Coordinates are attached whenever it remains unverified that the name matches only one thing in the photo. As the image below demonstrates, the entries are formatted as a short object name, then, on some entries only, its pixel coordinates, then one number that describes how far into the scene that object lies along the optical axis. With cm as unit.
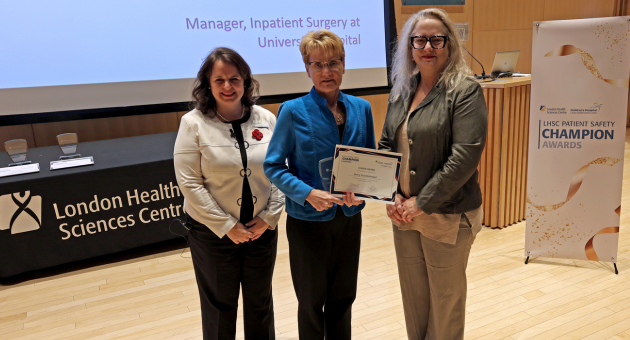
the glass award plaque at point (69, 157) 318
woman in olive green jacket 152
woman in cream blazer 170
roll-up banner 271
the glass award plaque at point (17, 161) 305
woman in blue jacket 153
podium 339
